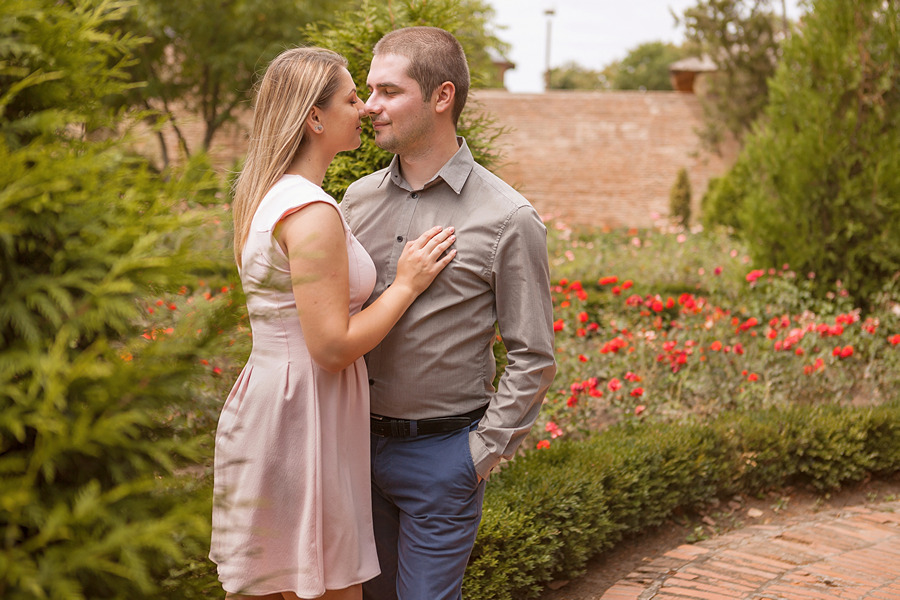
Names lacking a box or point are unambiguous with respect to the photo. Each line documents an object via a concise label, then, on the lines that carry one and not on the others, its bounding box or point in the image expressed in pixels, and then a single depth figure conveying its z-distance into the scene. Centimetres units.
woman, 175
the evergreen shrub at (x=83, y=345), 96
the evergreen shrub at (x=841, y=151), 712
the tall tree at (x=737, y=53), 1803
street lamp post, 3180
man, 207
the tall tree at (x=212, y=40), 1399
